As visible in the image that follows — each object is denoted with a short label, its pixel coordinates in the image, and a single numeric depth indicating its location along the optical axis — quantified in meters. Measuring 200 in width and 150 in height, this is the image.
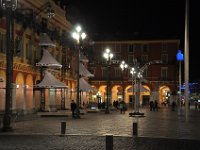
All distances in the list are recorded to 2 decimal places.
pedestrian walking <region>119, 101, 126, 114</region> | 53.79
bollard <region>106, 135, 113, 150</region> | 12.84
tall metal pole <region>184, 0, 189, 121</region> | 33.97
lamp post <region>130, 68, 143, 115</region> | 45.86
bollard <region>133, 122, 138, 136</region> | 21.73
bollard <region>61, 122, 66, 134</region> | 22.25
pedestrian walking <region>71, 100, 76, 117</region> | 42.97
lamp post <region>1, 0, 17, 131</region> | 23.81
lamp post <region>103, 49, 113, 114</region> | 50.25
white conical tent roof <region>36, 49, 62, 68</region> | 48.00
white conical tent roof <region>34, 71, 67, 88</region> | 45.97
